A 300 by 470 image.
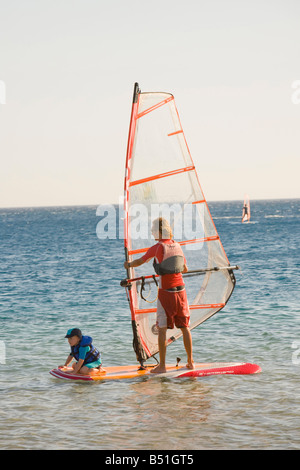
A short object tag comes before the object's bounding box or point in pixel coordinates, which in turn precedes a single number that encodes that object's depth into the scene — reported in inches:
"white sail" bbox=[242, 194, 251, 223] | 6829.7
